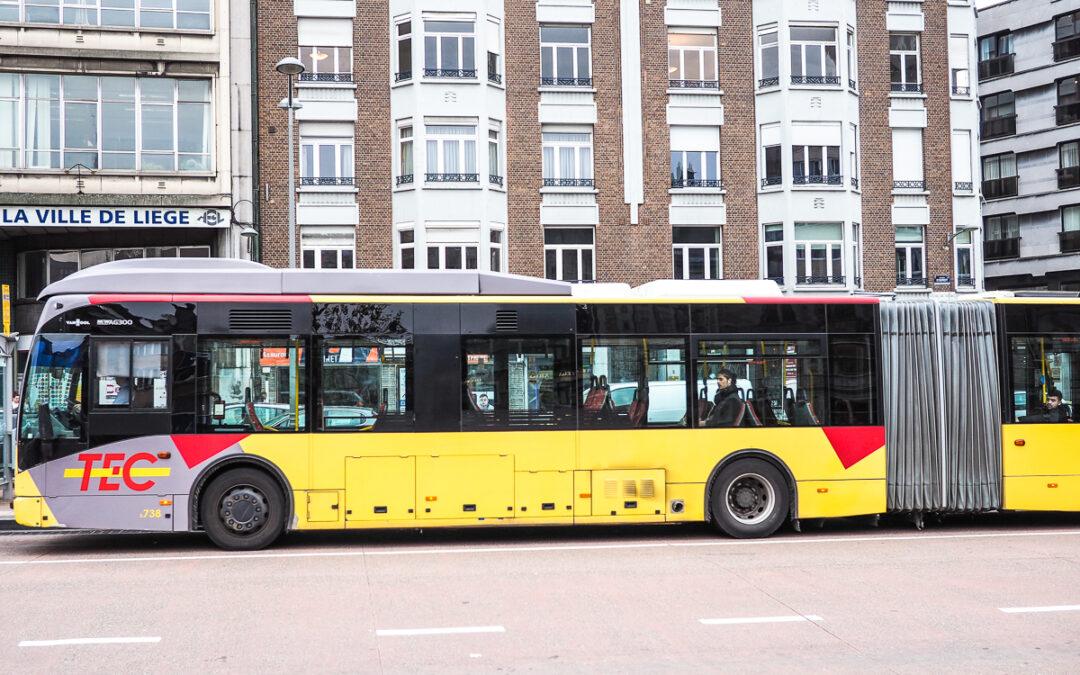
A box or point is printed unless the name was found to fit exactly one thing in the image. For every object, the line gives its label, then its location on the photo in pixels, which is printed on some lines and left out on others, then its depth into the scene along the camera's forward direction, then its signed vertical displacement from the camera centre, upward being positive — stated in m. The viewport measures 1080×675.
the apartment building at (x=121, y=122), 23.80 +6.52
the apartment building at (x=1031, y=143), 43.84 +10.38
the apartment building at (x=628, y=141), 26.53 +6.61
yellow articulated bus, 11.32 -0.28
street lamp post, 17.92 +5.32
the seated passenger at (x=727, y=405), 12.13 -0.34
